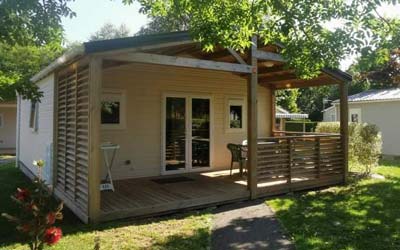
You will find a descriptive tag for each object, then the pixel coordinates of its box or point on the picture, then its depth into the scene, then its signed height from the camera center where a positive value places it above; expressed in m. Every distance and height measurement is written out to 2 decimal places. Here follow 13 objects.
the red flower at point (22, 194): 2.87 -0.45
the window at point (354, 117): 20.19 +0.76
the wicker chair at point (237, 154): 9.59 -0.53
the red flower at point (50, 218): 2.85 -0.62
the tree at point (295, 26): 5.56 +1.54
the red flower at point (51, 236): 2.81 -0.74
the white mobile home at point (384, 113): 17.72 +0.93
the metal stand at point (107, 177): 8.05 -0.95
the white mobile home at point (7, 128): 22.28 +0.20
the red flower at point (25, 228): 2.87 -0.69
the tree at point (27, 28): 5.46 +1.58
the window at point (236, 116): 11.47 +0.47
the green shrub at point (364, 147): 11.30 -0.41
